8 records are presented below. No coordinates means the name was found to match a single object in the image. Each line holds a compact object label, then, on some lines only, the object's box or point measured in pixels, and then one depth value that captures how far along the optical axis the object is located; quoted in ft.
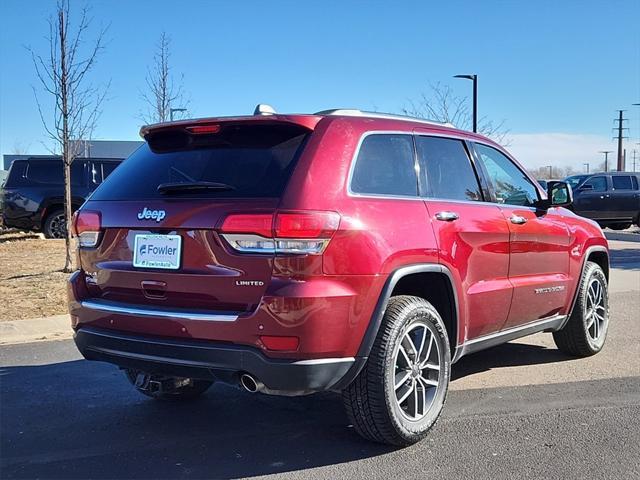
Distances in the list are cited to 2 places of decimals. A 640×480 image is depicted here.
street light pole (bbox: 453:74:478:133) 82.02
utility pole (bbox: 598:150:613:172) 338.19
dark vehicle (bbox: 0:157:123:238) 50.70
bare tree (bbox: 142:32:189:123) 55.06
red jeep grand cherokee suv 10.61
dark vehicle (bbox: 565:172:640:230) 70.69
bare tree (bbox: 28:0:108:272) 34.50
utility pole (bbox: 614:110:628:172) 194.18
